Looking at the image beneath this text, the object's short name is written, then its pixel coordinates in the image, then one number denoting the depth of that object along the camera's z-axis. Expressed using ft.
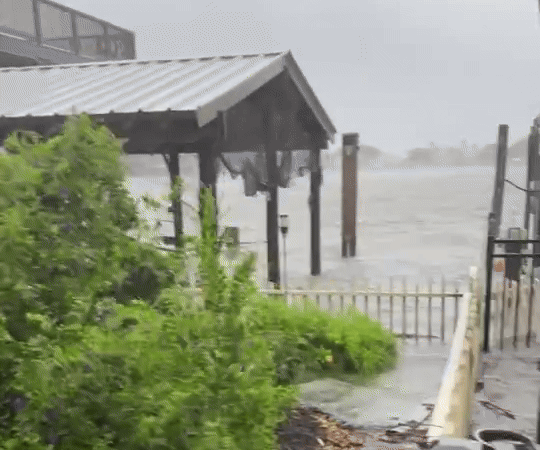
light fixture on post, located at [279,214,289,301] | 38.72
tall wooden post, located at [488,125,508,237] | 46.52
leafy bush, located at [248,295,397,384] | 19.49
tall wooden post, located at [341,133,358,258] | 53.26
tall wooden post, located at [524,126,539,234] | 48.32
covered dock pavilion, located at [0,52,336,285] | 25.85
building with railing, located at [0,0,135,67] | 48.55
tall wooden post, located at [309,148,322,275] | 45.14
